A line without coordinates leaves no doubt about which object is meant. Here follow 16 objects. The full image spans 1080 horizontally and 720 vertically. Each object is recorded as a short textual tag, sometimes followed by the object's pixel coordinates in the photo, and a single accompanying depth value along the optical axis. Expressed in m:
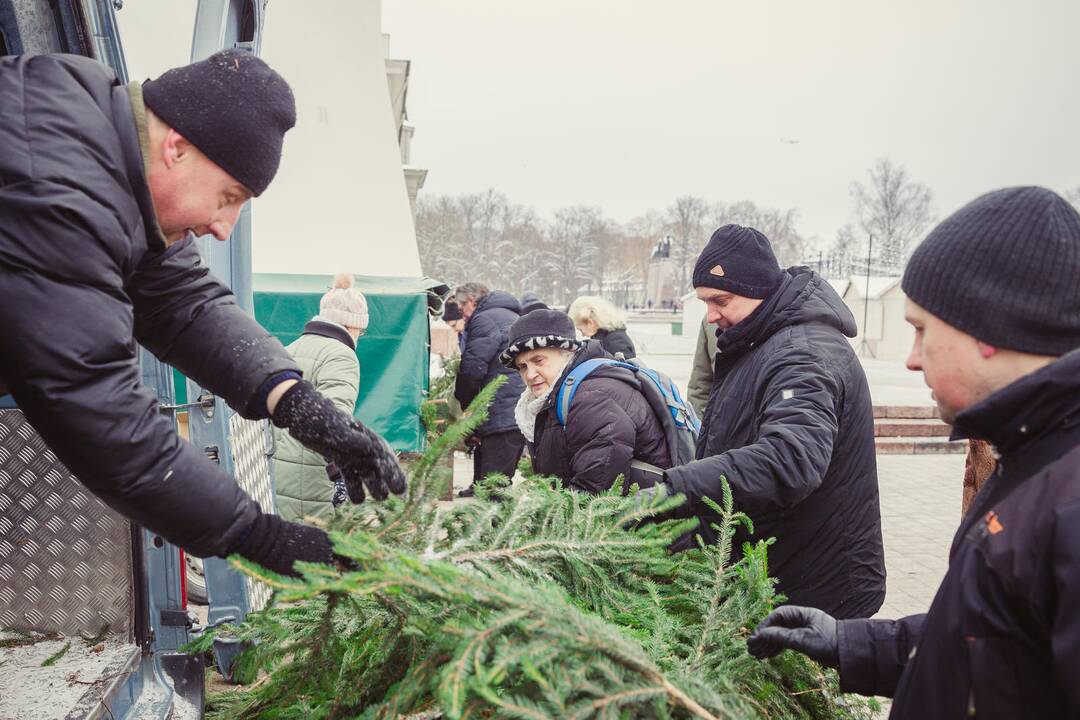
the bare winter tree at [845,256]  52.50
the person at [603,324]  6.50
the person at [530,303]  8.17
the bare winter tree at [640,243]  76.38
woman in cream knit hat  4.70
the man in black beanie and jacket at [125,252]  1.44
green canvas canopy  8.65
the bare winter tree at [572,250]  64.44
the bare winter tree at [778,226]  61.31
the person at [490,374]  6.77
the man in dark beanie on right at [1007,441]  1.14
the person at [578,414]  3.20
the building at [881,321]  33.94
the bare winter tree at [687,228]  67.31
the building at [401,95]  22.81
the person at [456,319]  8.29
